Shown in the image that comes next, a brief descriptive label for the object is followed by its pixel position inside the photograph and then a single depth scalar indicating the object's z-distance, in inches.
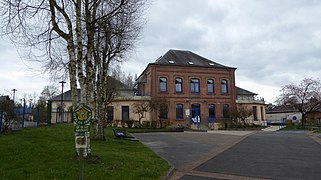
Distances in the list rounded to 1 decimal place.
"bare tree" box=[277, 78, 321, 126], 1593.3
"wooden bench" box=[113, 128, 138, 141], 770.0
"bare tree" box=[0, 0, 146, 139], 395.5
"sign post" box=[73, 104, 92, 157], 255.0
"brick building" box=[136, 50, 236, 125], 1601.9
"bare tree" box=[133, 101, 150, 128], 1353.6
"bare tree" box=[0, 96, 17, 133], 642.0
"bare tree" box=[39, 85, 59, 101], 2643.2
